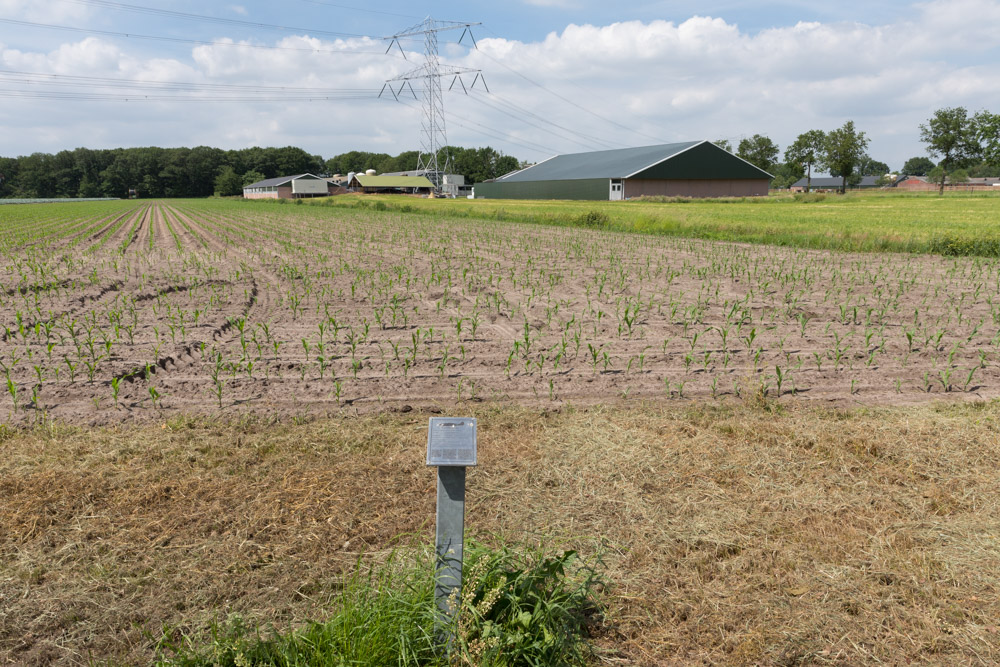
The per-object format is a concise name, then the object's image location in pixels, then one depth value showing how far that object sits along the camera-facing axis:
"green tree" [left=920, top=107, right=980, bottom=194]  72.31
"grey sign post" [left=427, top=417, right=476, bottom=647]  2.42
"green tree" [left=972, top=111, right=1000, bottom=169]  68.06
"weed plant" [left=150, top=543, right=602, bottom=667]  2.52
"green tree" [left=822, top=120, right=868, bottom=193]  75.44
